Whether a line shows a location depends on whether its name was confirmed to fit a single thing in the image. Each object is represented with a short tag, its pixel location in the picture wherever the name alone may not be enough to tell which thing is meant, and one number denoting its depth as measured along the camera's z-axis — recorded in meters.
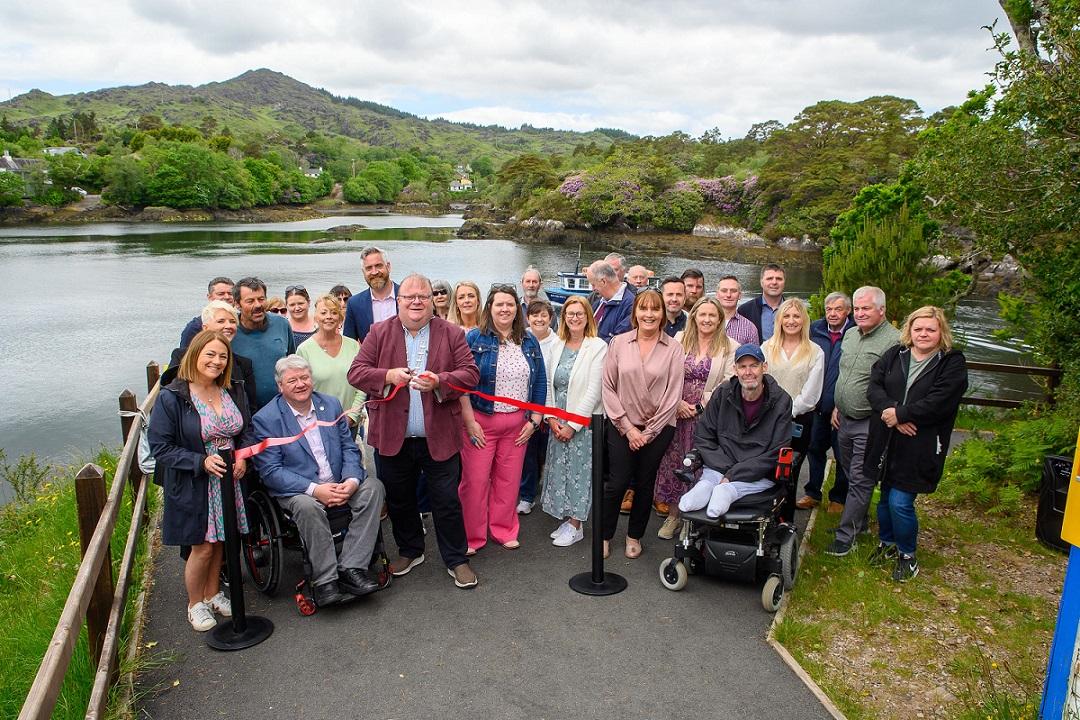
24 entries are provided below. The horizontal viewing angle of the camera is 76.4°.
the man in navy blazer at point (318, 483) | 4.15
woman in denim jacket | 4.89
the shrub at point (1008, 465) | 5.70
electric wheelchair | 4.34
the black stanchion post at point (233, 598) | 3.87
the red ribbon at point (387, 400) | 4.14
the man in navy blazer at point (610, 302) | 6.21
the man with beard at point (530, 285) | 6.12
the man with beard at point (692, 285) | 6.75
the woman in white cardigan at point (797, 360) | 5.34
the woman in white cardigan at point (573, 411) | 5.18
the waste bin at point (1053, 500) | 5.00
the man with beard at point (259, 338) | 4.88
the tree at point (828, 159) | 40.88
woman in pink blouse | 4.81
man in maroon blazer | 4.33
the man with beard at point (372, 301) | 5.70
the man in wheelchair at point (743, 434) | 4.47
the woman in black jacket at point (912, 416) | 4.37
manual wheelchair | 4.27
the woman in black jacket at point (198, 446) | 3.79
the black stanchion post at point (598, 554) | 4.38
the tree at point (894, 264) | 9.23
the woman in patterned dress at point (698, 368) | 5.26
